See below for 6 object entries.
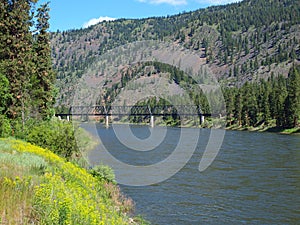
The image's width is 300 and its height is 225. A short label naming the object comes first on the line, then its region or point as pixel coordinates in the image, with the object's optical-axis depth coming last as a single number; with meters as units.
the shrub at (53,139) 31.80
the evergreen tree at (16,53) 37.34
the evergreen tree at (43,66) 44.72
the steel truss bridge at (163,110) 141.68
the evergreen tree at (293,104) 87.56
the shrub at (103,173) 26.25
